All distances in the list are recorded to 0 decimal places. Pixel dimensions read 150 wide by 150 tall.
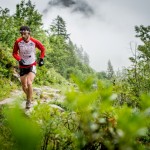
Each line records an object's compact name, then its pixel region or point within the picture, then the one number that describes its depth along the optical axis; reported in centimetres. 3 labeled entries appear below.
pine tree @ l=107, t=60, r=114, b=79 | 13850
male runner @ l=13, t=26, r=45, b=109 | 793
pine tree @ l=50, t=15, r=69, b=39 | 7462
